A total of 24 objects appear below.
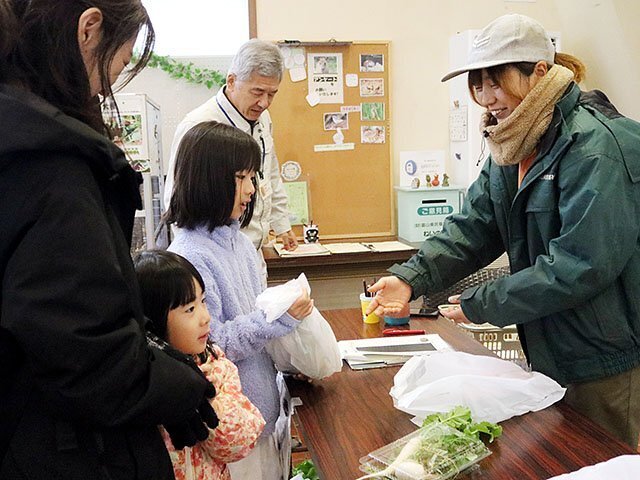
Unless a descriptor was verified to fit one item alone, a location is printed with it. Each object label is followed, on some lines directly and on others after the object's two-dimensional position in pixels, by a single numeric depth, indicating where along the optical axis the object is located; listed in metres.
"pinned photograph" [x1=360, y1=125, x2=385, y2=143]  4.08
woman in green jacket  1.42
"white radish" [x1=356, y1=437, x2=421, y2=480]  1.11
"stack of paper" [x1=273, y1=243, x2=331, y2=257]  3.56
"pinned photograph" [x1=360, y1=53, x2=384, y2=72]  4.04
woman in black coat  0.78
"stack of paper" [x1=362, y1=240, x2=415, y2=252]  3.73
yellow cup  2.16
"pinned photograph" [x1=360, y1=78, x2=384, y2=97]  4.05
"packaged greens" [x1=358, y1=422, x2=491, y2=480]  1.10
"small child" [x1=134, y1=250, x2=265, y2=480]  1.22
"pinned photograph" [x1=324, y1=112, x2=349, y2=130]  4.02
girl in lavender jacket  1.55
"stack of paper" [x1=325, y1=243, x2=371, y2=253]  3.71
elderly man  2.64
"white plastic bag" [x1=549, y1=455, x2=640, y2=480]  1.00
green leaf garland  3.98
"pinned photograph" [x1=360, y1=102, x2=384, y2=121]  4.07
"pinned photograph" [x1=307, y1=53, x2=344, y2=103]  3.97
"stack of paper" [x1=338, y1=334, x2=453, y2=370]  1.77
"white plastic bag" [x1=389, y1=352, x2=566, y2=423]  1.36
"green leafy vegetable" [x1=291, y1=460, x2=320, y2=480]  1.75
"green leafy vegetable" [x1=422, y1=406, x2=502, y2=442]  1.22
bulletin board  3.97
